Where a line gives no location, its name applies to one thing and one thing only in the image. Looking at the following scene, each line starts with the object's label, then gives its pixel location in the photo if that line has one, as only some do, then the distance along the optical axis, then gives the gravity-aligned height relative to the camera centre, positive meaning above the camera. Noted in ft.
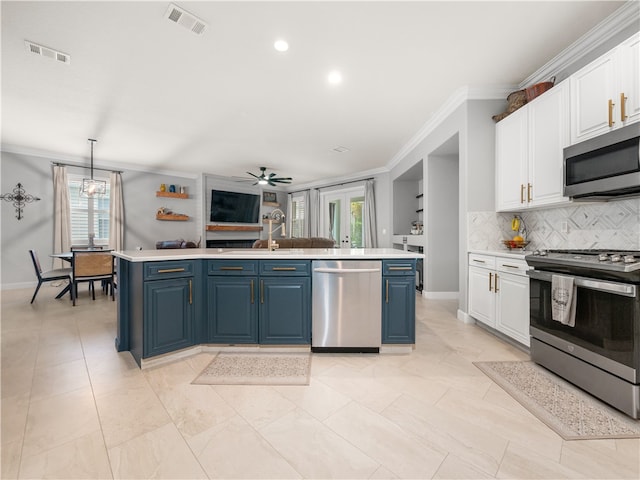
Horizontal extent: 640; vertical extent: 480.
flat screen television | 25.39 +2.83
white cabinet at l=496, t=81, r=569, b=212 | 7.82 +2.71
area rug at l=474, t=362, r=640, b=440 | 4.79 -3.40
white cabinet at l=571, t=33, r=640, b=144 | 6.13 +3.49
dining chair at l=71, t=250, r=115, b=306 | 13.69 -1.63
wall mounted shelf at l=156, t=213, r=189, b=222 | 22.65 +1.58
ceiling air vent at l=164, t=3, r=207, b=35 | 6.73 +5.57
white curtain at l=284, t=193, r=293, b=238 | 30.20 +2.49
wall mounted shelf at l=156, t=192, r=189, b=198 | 22.62 +3.49
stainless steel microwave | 5.83 +1.66
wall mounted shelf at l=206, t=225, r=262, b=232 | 25.20 +0.76
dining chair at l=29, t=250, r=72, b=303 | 13.58 -2.01
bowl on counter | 9.73 -0.27
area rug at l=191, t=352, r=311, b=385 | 6.48 -3.44
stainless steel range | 5.09 -1.88
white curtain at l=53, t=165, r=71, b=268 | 18.24 +1.50
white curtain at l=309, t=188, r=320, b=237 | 27.55 +2.35
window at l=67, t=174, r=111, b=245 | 19.24 +1.44
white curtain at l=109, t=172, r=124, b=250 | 20.45 +1.69
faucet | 9.60 +0.65
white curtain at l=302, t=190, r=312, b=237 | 28.04 +2.27
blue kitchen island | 7.91 -1.83
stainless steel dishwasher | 7.87 -1.92
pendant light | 15.25 +2.71
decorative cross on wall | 17.03 +2.34
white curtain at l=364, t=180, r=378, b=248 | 22.82 +1.60
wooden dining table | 14.55 -1.19
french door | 24.76 +1.85
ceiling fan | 20.98 +4.41
